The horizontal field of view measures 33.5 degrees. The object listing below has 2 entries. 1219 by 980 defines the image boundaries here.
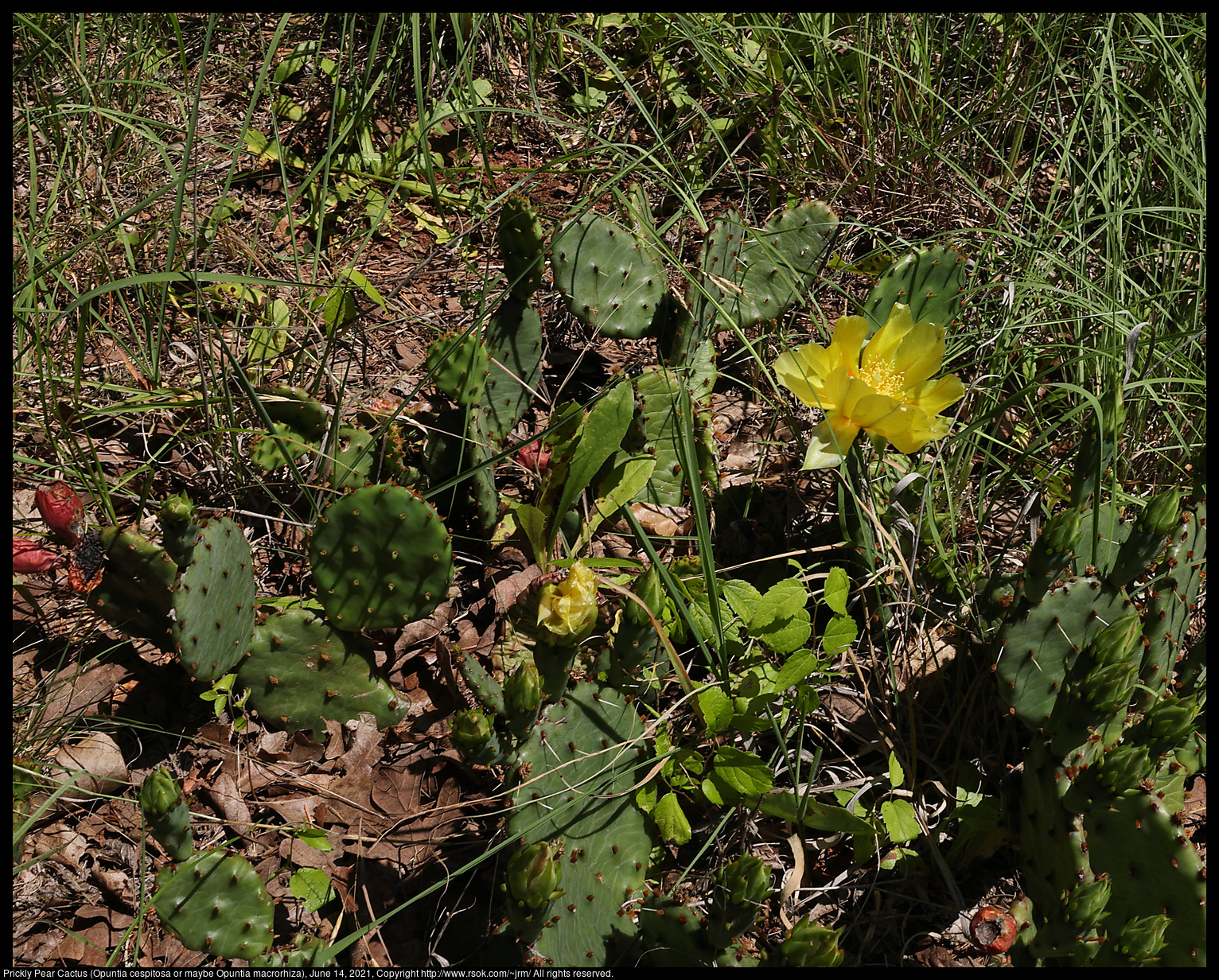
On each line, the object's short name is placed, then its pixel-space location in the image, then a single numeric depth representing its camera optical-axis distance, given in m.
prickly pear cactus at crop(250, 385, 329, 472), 0.97
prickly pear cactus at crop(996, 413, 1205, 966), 0.82
